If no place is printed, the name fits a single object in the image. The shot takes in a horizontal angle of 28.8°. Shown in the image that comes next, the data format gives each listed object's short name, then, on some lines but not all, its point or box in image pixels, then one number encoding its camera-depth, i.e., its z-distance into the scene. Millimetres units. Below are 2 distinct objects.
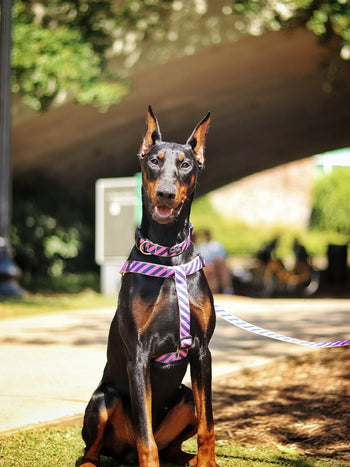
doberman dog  2934
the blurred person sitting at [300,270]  17656
